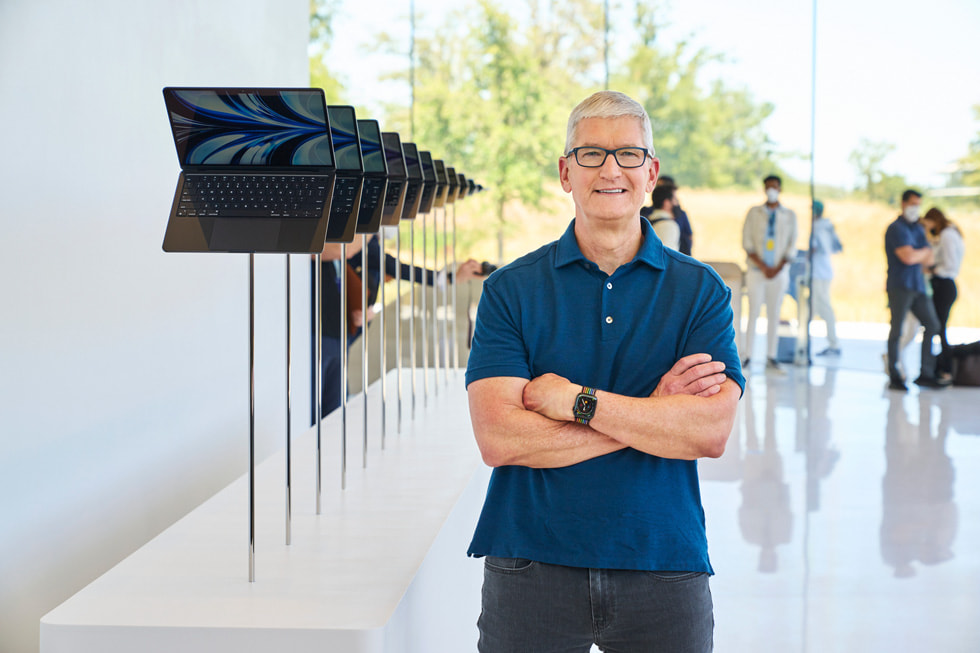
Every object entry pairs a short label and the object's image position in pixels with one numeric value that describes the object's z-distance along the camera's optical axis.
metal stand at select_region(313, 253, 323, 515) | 2.11
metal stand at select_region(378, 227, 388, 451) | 2.83
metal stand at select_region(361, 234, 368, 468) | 2.64
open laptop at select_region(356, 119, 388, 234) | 2.43
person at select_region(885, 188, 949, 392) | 7.83
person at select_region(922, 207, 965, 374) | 8.05
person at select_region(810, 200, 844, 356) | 9.26
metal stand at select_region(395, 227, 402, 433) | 3.33
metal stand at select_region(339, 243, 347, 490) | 2.26
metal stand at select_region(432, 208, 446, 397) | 3.77
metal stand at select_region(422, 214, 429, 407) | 3.53
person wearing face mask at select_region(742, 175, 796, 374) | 8.98
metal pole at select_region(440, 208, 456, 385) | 4.10
